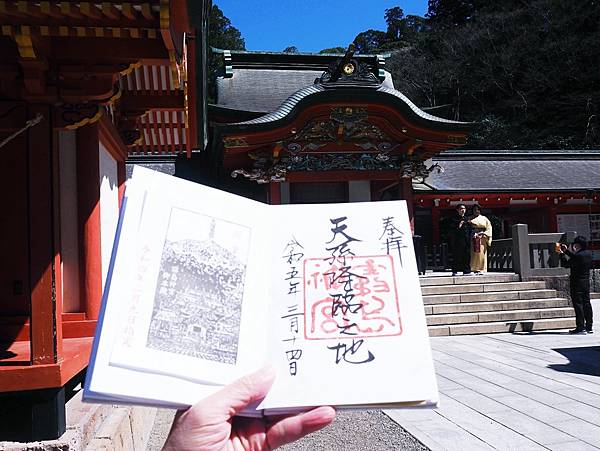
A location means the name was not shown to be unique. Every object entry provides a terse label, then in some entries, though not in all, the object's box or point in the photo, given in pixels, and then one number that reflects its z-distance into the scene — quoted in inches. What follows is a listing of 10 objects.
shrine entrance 427.5
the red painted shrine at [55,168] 106.0
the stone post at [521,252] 411.2
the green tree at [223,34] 1311.5
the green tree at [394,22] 2056.6
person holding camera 326.3
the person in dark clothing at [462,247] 442.3
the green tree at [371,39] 1935.3
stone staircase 354.3
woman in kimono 430.0
